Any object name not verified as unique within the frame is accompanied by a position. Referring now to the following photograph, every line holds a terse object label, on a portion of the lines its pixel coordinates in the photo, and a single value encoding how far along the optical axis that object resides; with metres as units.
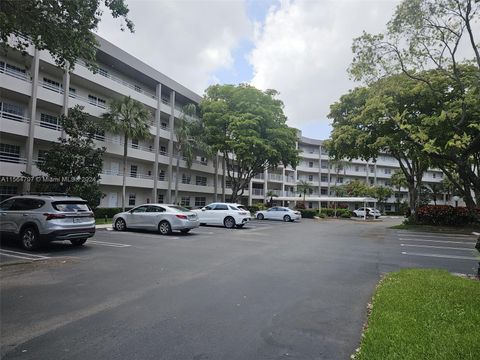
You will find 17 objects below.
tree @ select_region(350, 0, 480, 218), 10.61
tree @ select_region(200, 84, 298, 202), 32.31
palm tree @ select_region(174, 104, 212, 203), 33.41
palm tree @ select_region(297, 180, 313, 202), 57.10
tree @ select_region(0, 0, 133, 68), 7.81
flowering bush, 26.14
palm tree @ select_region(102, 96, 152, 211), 25.14
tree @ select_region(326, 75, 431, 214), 19.45
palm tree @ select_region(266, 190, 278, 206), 53.53
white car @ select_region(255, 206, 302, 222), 34.00
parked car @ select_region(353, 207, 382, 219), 50.19
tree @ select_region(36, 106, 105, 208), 20.17
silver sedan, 15.93
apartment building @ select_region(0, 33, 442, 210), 21.41
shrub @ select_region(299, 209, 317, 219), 44.38
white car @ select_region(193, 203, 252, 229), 21.31
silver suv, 10.30
